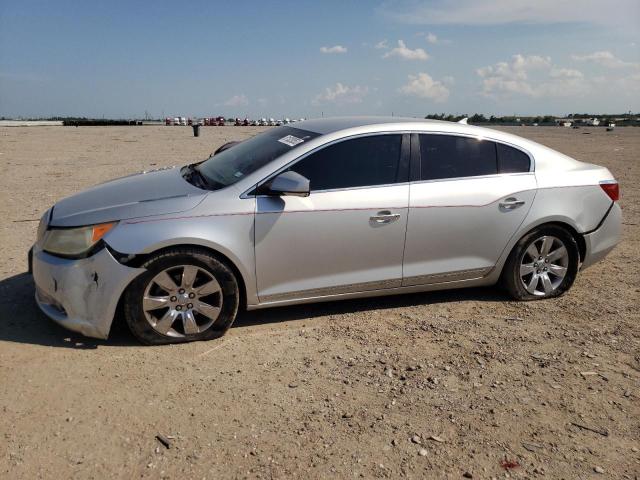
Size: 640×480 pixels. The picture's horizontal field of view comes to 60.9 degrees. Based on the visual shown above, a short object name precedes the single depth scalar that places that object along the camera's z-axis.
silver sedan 3.82
